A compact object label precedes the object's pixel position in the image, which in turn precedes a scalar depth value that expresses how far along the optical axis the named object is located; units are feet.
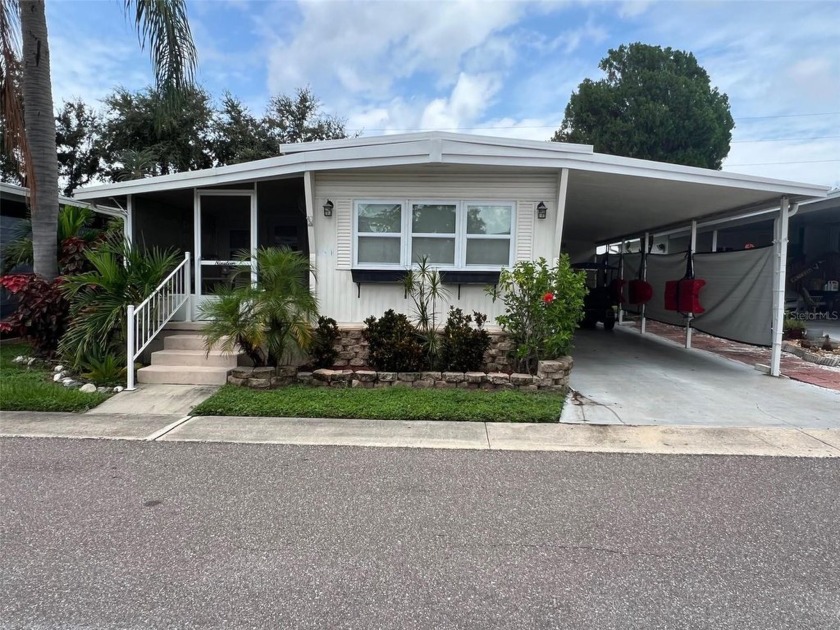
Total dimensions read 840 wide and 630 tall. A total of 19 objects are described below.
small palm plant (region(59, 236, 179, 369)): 24.02
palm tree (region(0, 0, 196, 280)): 25.55
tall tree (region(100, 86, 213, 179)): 68.85
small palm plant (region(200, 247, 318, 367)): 22.04
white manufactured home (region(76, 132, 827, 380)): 23.77
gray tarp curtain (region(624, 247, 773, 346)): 27.78
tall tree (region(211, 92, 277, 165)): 73.10
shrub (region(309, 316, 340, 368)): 25.12
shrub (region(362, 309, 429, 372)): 23.97
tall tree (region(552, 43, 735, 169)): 77.00
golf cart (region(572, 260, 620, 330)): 48.19
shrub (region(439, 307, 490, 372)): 24.12
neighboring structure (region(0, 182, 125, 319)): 33.50
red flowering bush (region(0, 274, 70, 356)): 25.55
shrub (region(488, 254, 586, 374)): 23.20
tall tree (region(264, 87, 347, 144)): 76.95
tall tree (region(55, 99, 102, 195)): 71.15
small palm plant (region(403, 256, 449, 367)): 24.68
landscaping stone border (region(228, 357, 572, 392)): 22.90
